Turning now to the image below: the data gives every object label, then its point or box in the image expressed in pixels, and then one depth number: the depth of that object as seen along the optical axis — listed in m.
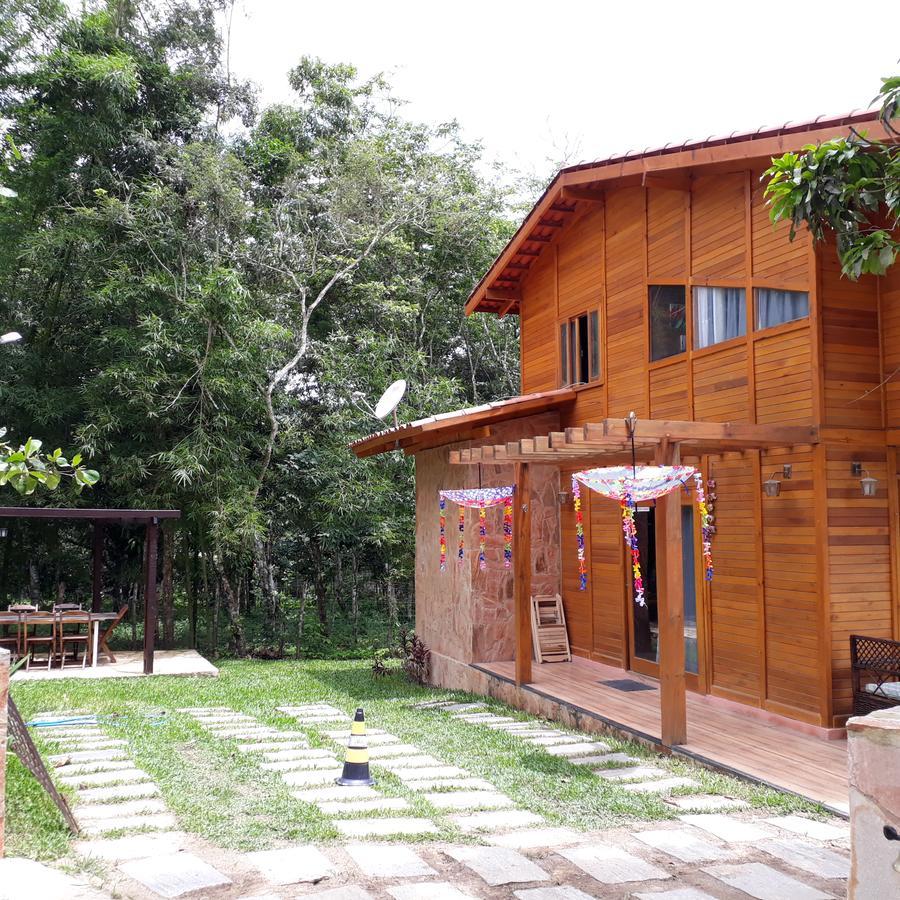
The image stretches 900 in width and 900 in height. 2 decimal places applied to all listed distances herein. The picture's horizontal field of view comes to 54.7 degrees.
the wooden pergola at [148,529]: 12.32
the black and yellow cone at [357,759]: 6.28
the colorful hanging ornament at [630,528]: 7.30
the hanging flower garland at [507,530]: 10.41
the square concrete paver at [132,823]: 5.12
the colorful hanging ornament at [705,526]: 7.75
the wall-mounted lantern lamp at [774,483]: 7.73
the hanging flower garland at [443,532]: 10.90
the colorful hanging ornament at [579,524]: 7.98
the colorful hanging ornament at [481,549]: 11.46
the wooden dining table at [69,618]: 12.75
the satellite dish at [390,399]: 12.63
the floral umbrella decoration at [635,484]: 6.86
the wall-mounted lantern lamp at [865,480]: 7.38
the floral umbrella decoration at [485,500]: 10.31
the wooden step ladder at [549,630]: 11.19
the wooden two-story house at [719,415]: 7.38
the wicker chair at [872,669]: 6.78
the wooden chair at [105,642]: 13.74
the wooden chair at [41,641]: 12.95
